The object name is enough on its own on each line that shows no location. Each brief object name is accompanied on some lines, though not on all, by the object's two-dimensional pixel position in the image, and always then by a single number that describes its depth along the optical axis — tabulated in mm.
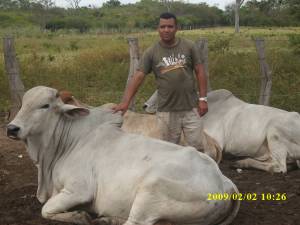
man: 4699
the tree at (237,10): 46469
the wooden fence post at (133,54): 7512
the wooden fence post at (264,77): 7758
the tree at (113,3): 92600
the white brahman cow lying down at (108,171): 3480
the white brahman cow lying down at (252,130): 5898
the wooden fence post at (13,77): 7418
